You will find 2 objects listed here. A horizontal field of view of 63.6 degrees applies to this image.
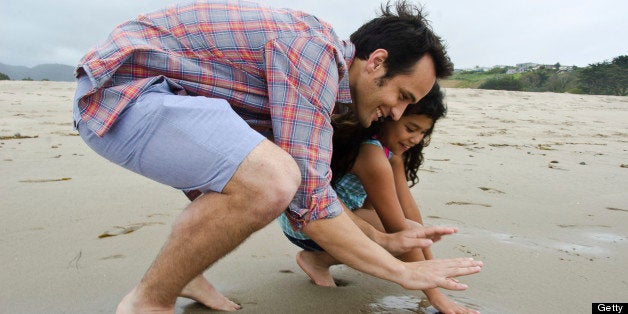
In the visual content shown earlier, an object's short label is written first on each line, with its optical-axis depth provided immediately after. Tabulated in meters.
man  1.30
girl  1.76
